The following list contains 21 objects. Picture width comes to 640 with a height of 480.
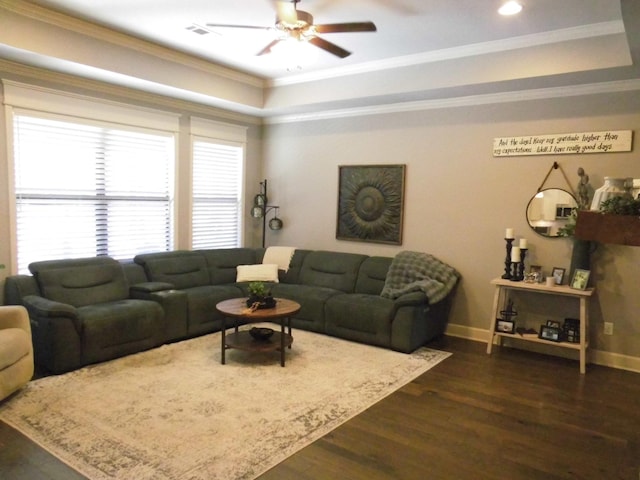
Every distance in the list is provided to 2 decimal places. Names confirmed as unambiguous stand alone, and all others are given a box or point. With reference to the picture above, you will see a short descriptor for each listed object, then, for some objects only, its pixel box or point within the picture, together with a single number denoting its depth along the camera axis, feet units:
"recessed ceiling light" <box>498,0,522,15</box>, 10.87
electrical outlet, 14.02
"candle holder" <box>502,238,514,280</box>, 14.89
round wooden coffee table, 12.86
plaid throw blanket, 15.38
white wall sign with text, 13.66
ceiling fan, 9.83
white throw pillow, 18.24
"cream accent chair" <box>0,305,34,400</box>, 10.07
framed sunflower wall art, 17.88
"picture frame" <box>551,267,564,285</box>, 14.30
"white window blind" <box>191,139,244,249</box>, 19.31
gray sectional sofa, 12.36
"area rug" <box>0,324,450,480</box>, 8.31
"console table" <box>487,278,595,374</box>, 13.26
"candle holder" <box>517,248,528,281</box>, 14.74
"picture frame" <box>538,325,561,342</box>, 13.88
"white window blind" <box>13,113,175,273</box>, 14.19
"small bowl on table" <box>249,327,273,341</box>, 13.61
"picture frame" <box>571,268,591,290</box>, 13.30
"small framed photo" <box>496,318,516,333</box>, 14.64
